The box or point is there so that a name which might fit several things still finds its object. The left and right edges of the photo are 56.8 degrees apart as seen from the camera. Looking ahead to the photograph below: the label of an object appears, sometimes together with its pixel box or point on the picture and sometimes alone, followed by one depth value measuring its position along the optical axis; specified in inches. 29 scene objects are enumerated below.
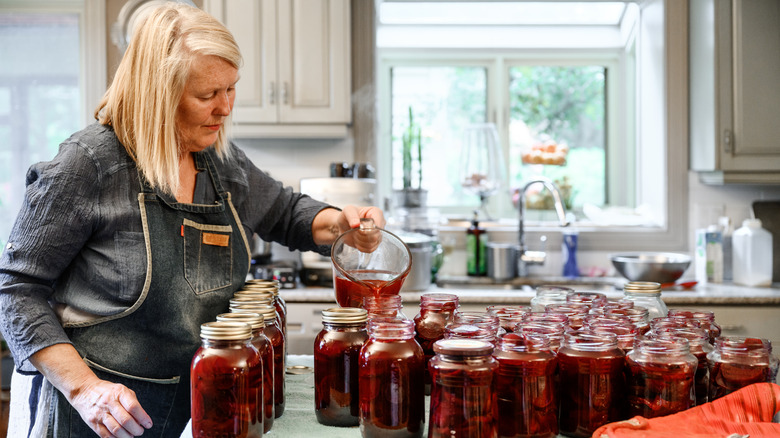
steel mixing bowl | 118.6
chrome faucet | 125.6
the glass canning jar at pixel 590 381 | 44.2
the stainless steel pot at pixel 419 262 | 116.6
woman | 55.3
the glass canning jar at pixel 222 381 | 41.2
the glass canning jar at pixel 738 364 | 45.6
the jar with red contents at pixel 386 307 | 48.8
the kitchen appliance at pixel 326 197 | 121.6
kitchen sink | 128.9
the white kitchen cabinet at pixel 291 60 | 127.3
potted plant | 132.0
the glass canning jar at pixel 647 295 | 59.0
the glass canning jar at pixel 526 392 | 42.9
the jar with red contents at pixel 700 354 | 47.3
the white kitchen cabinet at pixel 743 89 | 121.2
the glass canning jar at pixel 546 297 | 59.1
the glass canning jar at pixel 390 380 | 43.8
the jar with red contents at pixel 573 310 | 51.6
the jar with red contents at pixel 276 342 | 50.6
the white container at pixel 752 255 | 125.5
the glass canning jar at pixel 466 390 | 39.9
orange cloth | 41.0
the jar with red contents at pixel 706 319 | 53.4
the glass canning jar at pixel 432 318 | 53.0
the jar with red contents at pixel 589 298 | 56.7
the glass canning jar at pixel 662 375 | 43.4
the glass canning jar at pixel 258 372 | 42.4
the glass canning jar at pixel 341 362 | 47.9
